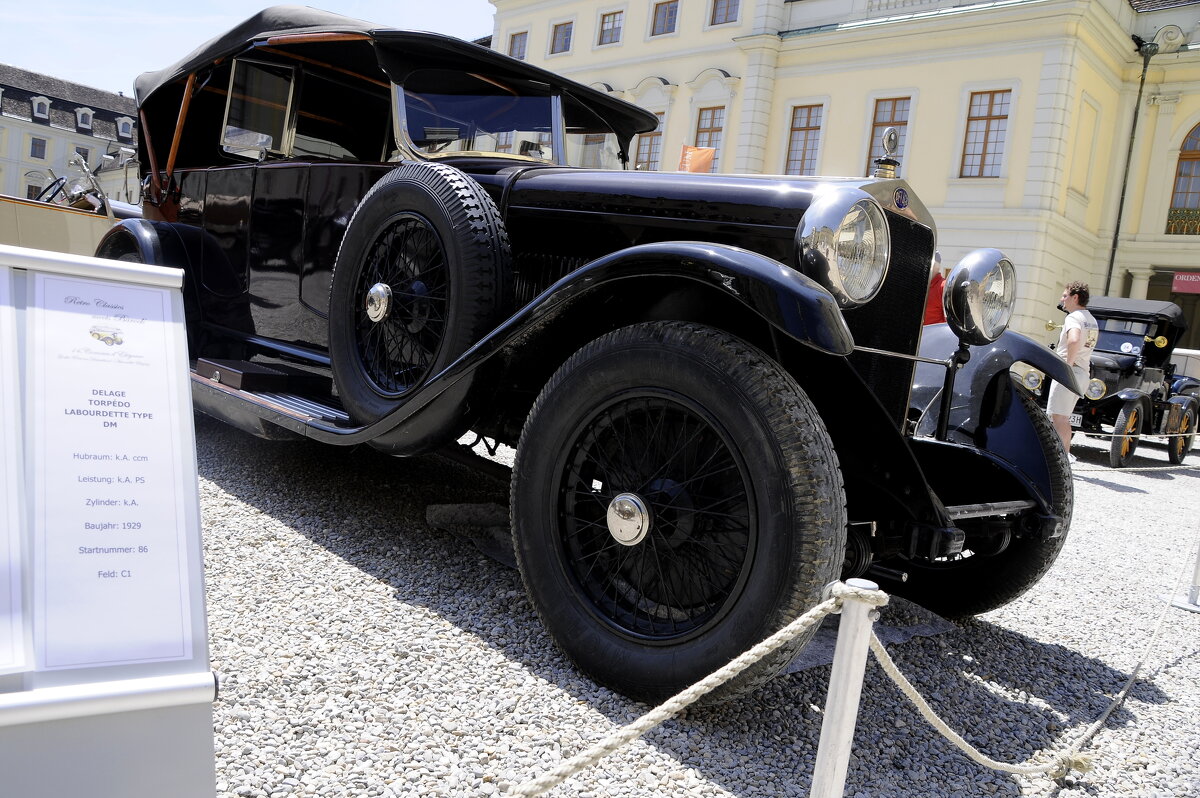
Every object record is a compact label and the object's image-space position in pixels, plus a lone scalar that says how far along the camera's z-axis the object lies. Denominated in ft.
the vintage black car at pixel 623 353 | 7.06
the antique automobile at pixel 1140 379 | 34.00
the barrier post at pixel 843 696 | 4.78
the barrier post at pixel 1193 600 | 13.25
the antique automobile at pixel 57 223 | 26.37
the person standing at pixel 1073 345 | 24.94
